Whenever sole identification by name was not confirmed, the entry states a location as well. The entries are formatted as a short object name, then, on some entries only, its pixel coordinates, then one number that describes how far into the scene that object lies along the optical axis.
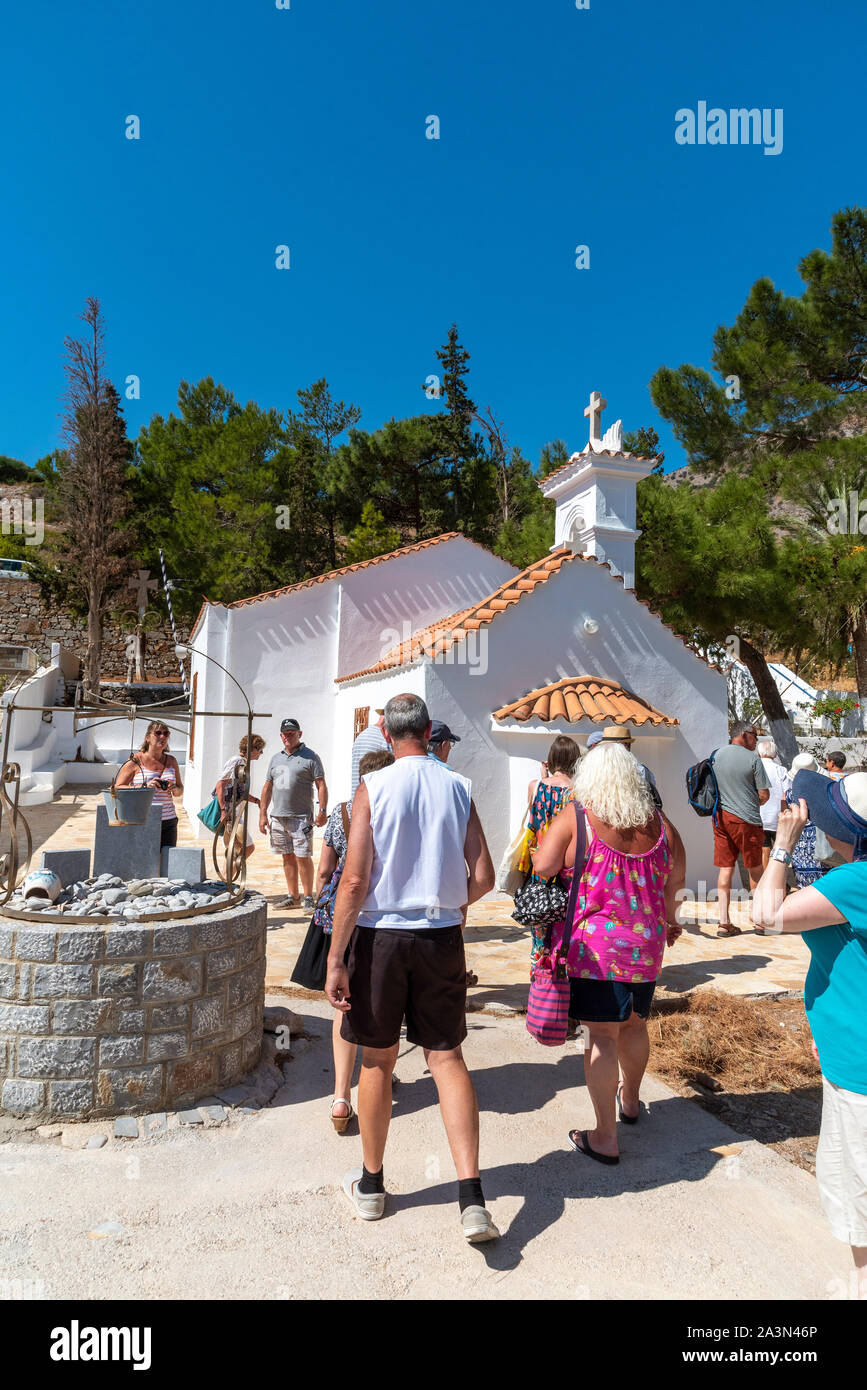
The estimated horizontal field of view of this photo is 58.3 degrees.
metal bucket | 4.36
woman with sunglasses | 5.80
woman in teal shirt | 2.11
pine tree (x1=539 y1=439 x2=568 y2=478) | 26.55
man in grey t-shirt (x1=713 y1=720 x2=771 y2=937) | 7.54
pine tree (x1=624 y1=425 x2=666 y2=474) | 31.25
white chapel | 9.16
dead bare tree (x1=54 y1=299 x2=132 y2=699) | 30.05
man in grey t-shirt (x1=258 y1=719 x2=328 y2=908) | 7.39
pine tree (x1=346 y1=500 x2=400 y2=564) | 26.06
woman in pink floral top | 3.12
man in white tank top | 2.71
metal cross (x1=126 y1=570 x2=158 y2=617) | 30.81
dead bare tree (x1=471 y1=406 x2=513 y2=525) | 28.73
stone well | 3.38
